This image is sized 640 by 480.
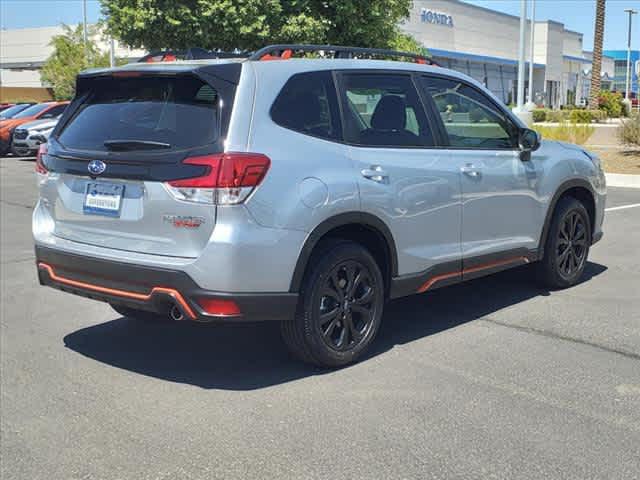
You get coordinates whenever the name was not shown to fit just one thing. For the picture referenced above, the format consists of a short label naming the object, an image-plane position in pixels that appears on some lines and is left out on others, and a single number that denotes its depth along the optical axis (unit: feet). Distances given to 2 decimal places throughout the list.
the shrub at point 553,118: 70.95
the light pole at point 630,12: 227.20
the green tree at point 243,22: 75.46
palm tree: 106.93
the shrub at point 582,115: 107.76
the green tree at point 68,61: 143.30
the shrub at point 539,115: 137.49
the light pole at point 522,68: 71.97
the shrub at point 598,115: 122.11
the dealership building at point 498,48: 184.24
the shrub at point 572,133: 64.69
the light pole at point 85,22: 144.21
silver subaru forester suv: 14.08
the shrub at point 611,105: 146.30
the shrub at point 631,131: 59.57
